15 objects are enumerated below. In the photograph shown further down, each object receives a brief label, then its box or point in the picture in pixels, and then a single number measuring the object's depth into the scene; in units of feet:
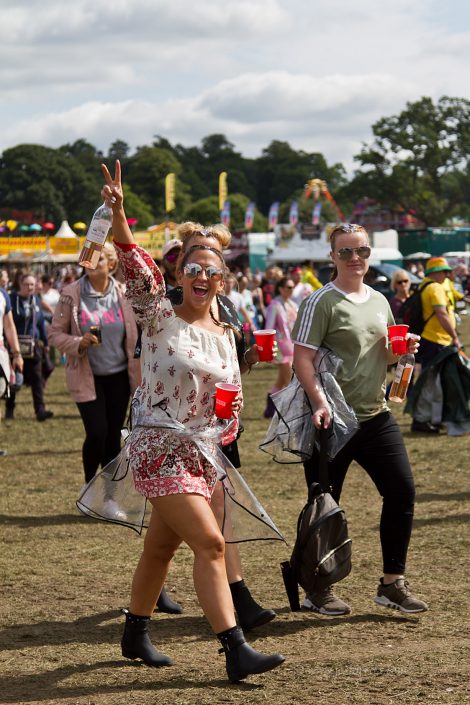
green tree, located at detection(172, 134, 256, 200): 550.77
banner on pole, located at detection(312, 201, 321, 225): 212.23
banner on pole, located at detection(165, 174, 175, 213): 207.87
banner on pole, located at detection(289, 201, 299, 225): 211.20
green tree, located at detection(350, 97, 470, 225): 344.08
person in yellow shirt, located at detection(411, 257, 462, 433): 40.24
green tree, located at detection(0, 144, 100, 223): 441.27
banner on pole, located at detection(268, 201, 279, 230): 227.16
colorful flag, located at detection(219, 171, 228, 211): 254.84
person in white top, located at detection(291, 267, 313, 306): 57.88
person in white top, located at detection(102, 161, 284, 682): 15.14
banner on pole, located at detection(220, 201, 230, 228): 238.27
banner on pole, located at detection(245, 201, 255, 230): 241.96
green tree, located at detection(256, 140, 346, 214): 534.78
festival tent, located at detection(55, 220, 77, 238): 181.67
